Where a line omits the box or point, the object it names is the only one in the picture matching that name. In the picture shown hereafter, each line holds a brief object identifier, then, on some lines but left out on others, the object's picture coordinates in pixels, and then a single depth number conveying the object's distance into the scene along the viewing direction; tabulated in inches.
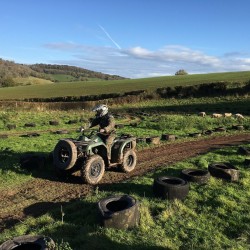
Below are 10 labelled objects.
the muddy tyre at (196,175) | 429.7
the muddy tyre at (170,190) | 370.9
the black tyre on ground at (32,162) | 480.7
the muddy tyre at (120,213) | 294.2
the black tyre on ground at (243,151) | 605.7
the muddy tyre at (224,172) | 446.0
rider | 460.8
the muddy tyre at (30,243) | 240.5
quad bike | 418.9
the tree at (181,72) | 4330.7
